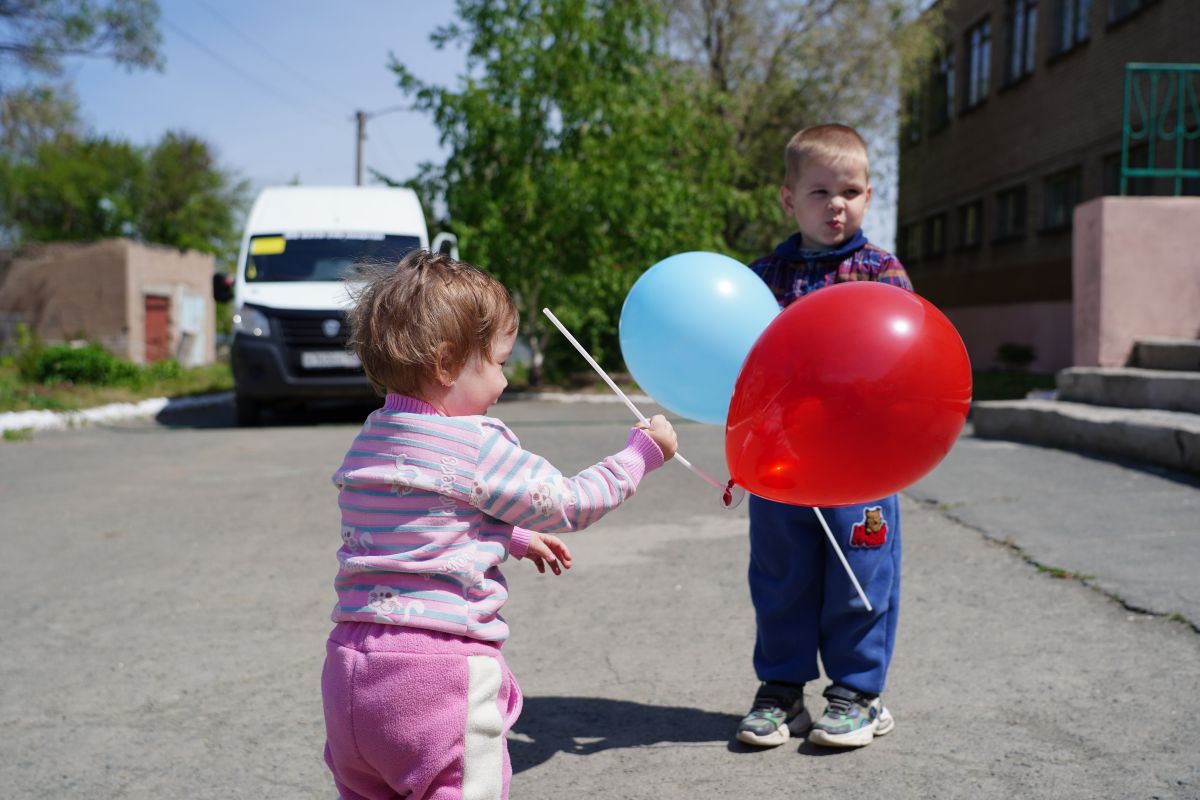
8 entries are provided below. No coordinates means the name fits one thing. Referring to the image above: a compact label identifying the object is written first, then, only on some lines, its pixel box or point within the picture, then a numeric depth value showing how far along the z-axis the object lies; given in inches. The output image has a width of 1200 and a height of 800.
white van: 476.7
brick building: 666.8
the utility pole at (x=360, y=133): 1289.4
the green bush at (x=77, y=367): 629.3
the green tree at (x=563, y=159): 665.6
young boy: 117.0
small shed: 920.3
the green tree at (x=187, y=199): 1347.2
